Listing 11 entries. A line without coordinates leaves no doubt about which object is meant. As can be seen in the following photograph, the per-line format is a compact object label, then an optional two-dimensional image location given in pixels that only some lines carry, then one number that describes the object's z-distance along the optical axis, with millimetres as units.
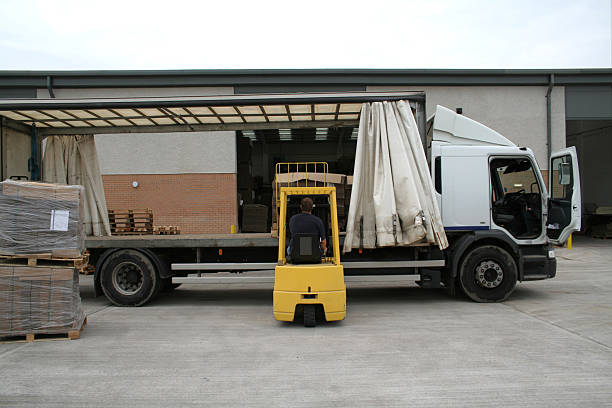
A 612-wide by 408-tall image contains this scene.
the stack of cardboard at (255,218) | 11367
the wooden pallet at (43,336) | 5781
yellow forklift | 6180
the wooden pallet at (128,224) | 9188
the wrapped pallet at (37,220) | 5859
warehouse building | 17172
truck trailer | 7734
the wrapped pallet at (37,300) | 5734
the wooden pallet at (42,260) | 5832
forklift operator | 6512
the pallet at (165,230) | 9781
